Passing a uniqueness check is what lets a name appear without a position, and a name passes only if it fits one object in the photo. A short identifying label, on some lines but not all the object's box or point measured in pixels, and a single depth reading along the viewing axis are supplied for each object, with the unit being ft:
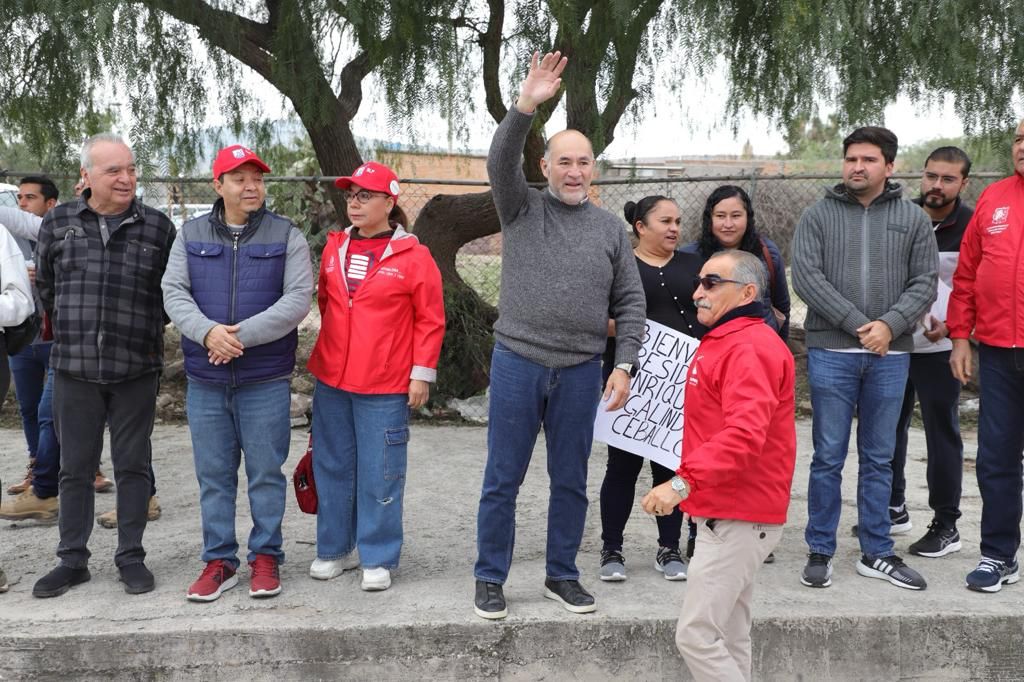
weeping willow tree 17.07
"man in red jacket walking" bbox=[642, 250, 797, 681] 9.68
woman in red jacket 13.42
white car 22.24
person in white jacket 13.03
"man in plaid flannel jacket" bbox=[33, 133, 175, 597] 13.21
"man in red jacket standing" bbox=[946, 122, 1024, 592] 13.66
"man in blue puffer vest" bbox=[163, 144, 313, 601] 13.07
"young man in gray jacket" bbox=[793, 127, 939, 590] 13.84
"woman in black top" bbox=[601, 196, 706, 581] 14.28
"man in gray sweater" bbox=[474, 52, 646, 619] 12.53
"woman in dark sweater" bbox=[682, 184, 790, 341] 14.48
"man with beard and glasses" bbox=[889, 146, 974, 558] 15.57
